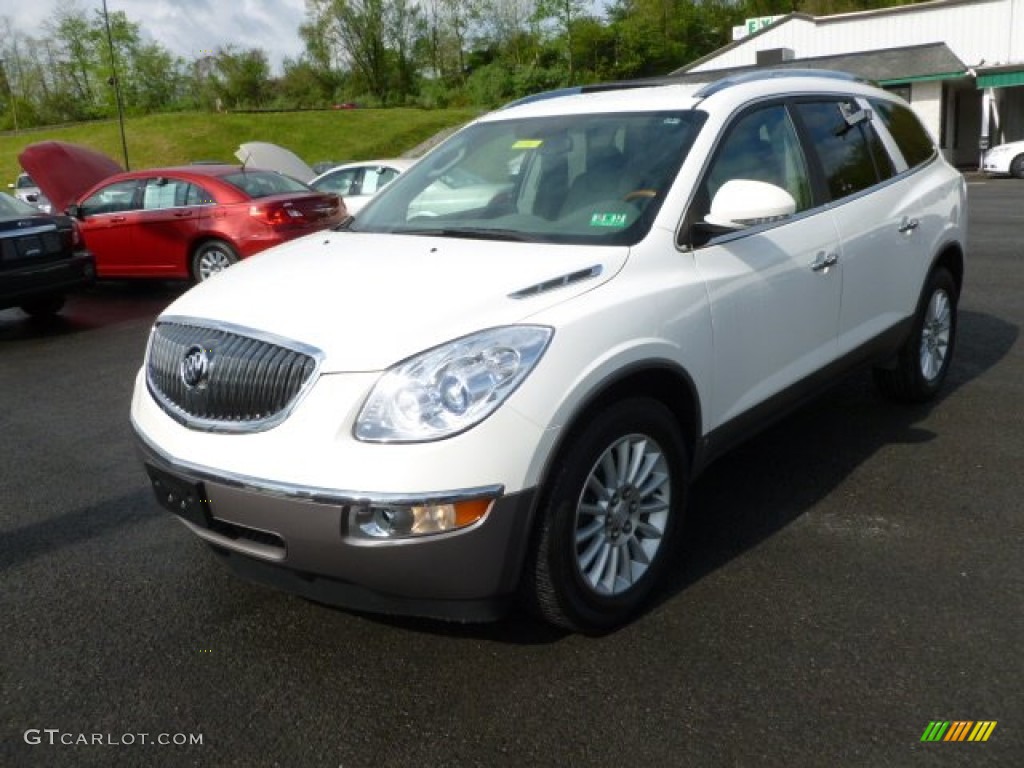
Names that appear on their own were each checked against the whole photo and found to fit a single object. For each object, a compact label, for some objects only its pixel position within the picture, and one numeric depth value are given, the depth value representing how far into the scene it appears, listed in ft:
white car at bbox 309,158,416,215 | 44.04
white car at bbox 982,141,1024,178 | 79.15
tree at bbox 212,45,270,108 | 254.06
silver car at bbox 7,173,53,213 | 88.55
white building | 97.60
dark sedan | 28.58
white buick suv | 8.75
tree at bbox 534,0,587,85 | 222.48
